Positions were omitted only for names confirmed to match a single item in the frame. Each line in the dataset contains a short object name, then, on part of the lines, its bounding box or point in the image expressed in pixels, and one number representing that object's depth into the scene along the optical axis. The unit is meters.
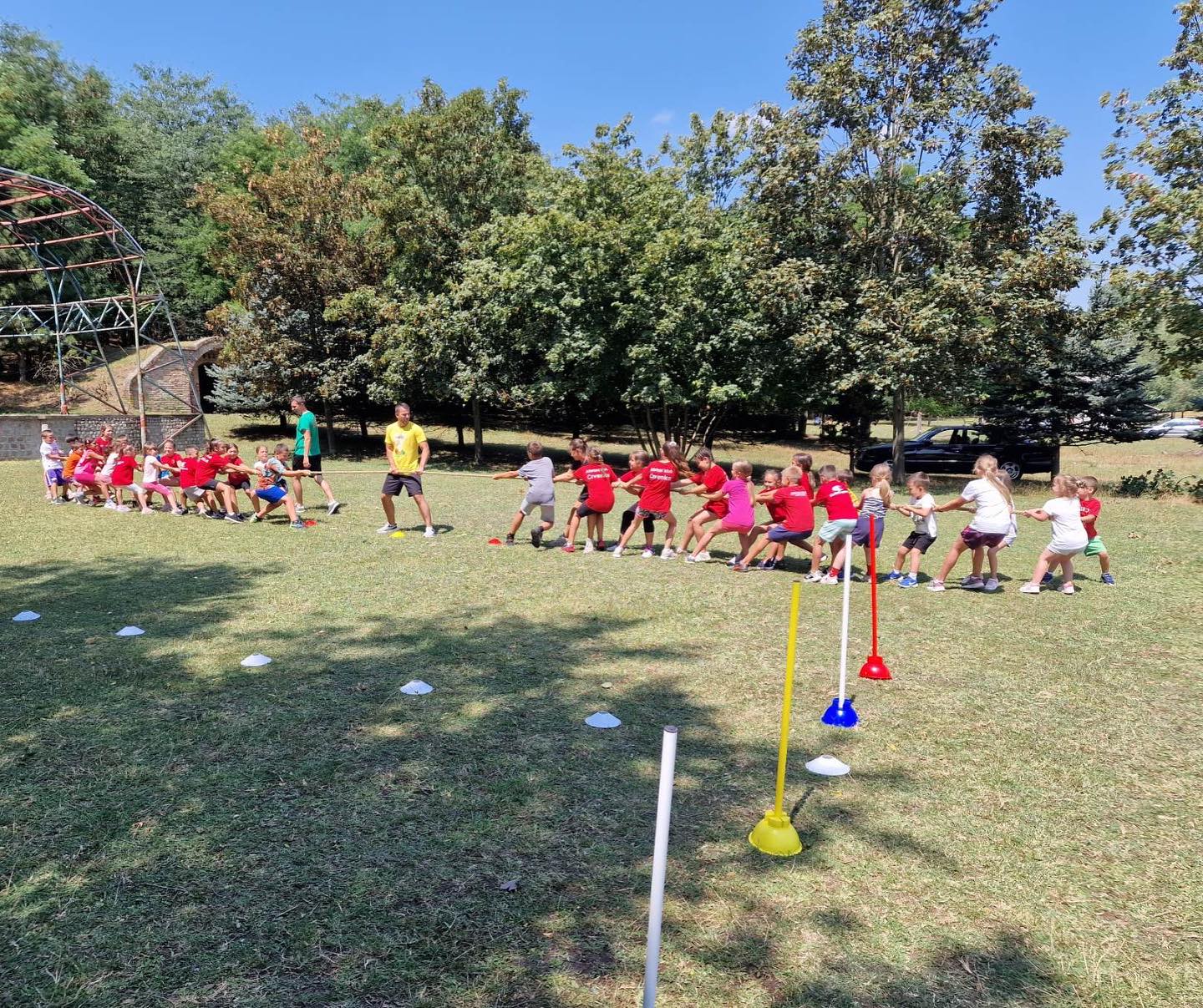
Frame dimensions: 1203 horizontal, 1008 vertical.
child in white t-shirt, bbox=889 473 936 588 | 8.70
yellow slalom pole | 3.42
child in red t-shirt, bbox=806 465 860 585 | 8.73
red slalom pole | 5.77
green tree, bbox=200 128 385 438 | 26.92
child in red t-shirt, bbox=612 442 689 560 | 10.21
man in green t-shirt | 12.94
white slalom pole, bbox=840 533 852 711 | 4.59
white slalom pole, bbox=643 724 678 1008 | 2.14
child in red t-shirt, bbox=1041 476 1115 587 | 9.19
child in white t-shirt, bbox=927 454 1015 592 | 8.46
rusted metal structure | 22.05
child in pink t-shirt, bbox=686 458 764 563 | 9.54
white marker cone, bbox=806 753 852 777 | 4.26
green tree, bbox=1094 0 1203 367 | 16.19
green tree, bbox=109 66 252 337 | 38.06
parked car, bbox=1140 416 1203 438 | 21.74
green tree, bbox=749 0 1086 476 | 19.03
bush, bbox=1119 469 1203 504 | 17.61
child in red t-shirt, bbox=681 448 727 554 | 9.98
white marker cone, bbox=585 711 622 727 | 4.84
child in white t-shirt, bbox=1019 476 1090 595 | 8.38
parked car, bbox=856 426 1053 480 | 23.56
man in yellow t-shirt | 11.10
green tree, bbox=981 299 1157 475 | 21.16
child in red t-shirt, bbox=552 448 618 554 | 10.23
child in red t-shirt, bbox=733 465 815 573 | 9.12
